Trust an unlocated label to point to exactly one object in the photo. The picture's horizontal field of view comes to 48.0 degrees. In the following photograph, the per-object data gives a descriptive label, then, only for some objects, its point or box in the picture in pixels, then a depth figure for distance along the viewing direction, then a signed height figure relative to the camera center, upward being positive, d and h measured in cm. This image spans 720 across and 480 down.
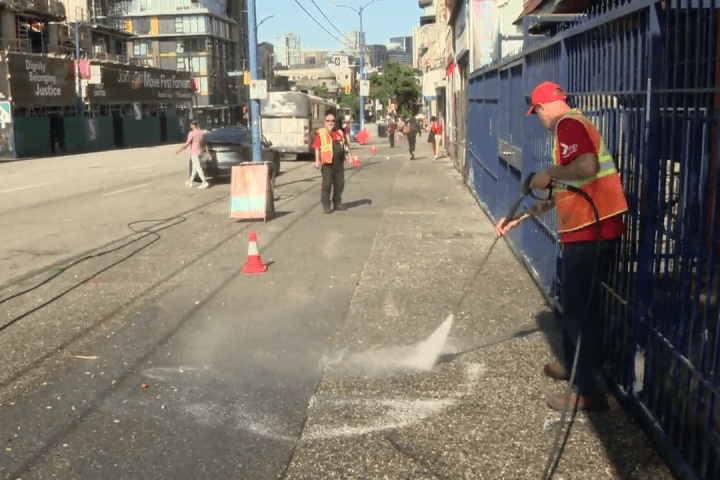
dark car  2250 -73
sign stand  1388 -114
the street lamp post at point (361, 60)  6463 +526
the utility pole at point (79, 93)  5197 +239
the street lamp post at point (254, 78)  1941 +117
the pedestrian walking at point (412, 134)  3209 -44
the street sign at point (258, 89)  1969 +90
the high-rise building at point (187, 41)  9262 +1001
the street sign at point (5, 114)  4228 +90
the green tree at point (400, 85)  7606 +358
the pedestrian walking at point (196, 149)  2084 -56
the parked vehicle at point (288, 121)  3344 +17
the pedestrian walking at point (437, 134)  3259 -47
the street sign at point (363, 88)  6310 +278
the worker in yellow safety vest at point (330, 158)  1462 -61
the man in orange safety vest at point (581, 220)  455 -57
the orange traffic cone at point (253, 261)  952 -158
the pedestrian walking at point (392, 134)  4334 -57
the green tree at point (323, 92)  11126 +458
